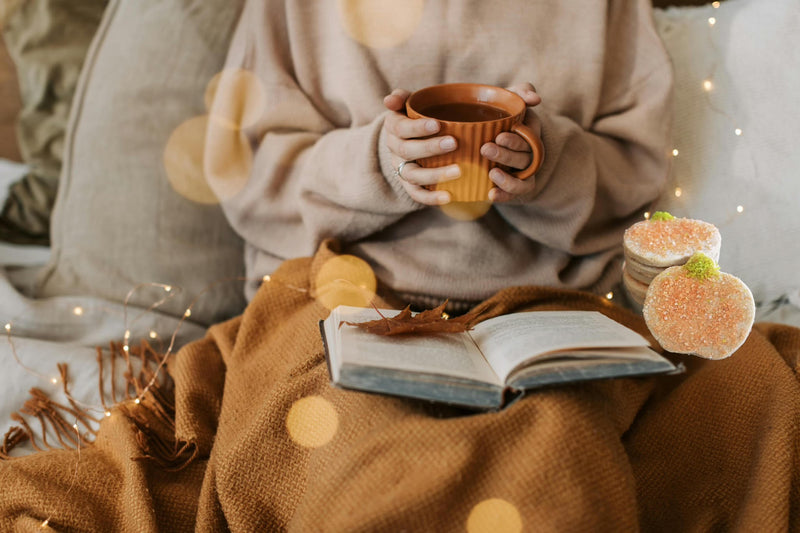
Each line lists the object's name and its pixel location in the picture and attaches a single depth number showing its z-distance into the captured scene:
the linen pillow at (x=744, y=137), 0.92
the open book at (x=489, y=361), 0.54
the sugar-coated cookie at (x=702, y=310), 0.65
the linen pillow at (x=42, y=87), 1.12
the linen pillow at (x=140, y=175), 1.02
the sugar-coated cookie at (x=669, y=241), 0.72
